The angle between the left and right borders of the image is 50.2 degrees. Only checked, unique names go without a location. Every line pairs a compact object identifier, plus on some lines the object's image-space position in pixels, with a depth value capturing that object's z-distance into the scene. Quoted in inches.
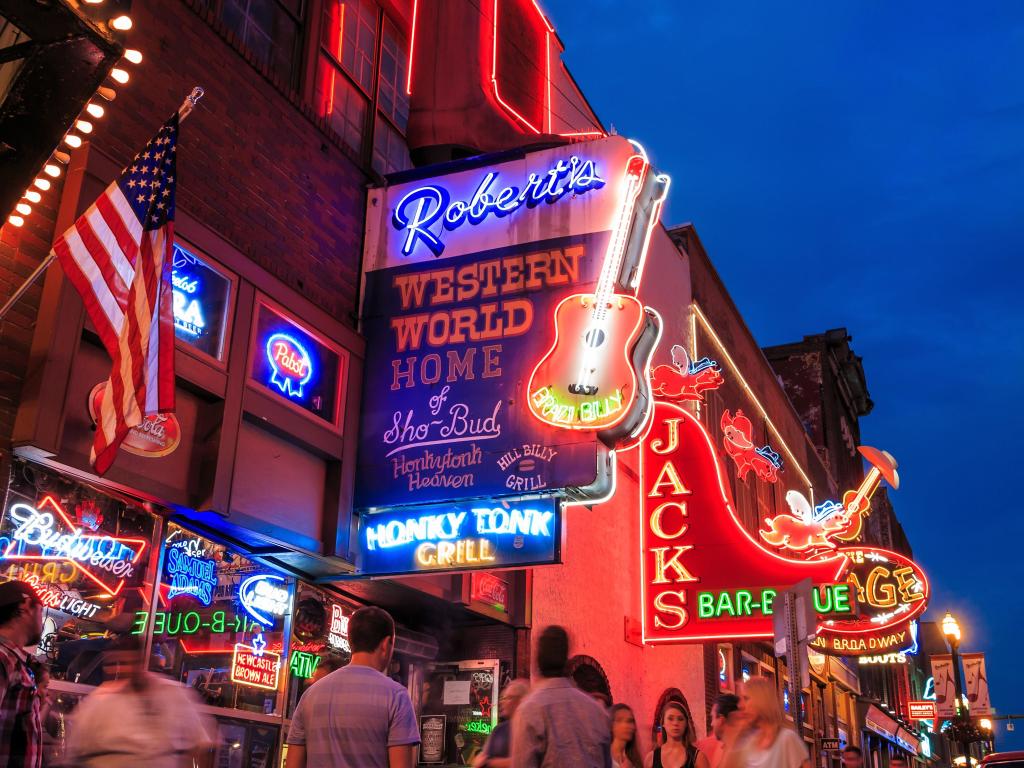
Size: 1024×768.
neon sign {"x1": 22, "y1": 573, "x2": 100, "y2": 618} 287.0
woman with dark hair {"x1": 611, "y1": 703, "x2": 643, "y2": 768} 315.0
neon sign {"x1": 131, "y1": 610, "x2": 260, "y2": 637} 329.4
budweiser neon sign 286.7
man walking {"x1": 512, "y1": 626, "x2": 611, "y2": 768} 206.4
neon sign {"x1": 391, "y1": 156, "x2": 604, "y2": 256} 425.4
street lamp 1048.2
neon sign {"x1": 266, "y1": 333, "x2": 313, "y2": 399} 387.2
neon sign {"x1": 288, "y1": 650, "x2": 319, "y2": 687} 396.8
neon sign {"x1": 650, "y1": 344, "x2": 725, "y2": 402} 636.7
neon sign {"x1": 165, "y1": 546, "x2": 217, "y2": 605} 341.1
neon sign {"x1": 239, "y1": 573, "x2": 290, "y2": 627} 380.2
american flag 278.5
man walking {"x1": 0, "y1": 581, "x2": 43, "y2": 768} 207.0
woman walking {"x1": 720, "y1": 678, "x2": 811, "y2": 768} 248.5
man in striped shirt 197.5
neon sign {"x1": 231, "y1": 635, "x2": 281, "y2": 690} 370.0
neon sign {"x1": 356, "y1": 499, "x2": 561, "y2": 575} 370.9
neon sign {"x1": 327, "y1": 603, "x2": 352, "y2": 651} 421.7
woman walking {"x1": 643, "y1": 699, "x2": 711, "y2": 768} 322.7
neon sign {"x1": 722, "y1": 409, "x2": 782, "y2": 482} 700.0
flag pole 277.4
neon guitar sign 381.1
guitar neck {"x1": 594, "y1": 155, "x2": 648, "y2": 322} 399.5
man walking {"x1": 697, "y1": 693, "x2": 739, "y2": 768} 328.5
